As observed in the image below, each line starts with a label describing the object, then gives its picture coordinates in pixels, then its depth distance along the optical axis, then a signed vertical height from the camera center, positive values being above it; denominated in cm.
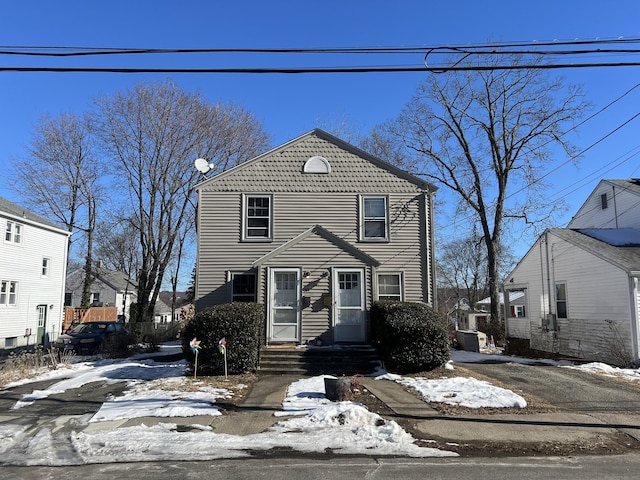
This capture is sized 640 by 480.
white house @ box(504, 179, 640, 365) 1381 +58
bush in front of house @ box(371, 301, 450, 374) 1110 -97
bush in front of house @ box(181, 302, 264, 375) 1108 -90
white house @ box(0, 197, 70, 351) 2161 +143
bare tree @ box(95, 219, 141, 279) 3844 +457
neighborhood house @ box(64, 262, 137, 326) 4700 +146
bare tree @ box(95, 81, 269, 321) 2712 +870
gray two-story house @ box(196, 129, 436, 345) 1516 +307
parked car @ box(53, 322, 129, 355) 1759 -139
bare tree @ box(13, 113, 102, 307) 2973 +781
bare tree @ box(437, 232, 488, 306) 5431 +434
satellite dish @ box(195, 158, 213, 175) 1744 +544
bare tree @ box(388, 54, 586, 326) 2452 +809
